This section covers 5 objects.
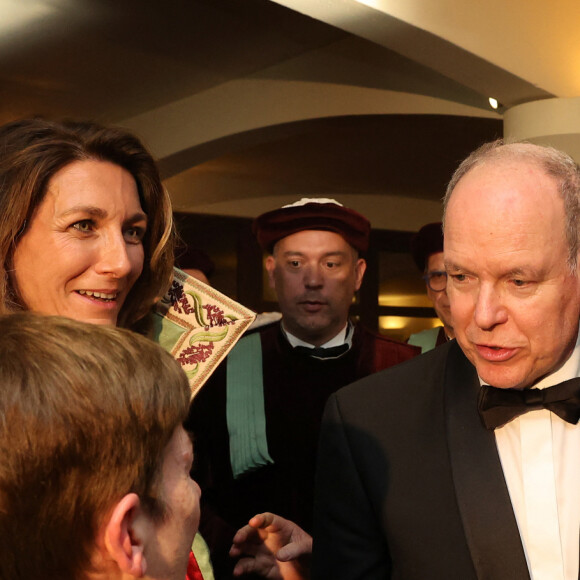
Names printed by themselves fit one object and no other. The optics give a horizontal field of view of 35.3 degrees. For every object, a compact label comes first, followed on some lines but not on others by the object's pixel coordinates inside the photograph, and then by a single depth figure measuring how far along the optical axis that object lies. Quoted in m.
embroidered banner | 2.11
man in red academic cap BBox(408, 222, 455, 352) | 3.92
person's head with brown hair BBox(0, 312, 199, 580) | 1.09
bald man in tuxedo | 1.72
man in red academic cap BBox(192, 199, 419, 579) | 2.86
